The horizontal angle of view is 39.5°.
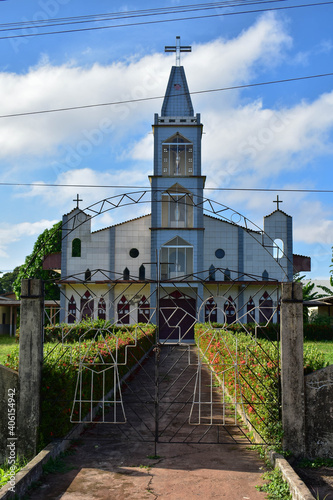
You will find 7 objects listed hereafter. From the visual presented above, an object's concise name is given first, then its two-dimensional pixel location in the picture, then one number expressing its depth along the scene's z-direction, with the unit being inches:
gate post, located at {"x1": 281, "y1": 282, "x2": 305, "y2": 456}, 290.7
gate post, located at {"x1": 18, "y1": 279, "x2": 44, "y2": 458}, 294.4
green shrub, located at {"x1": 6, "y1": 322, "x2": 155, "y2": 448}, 299.0
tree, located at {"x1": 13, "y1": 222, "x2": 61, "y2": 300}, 1525.6
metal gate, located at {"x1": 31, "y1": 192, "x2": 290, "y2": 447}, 303.6
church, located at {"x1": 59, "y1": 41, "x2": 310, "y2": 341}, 1114.1
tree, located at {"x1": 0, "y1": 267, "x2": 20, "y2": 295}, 2477.9
